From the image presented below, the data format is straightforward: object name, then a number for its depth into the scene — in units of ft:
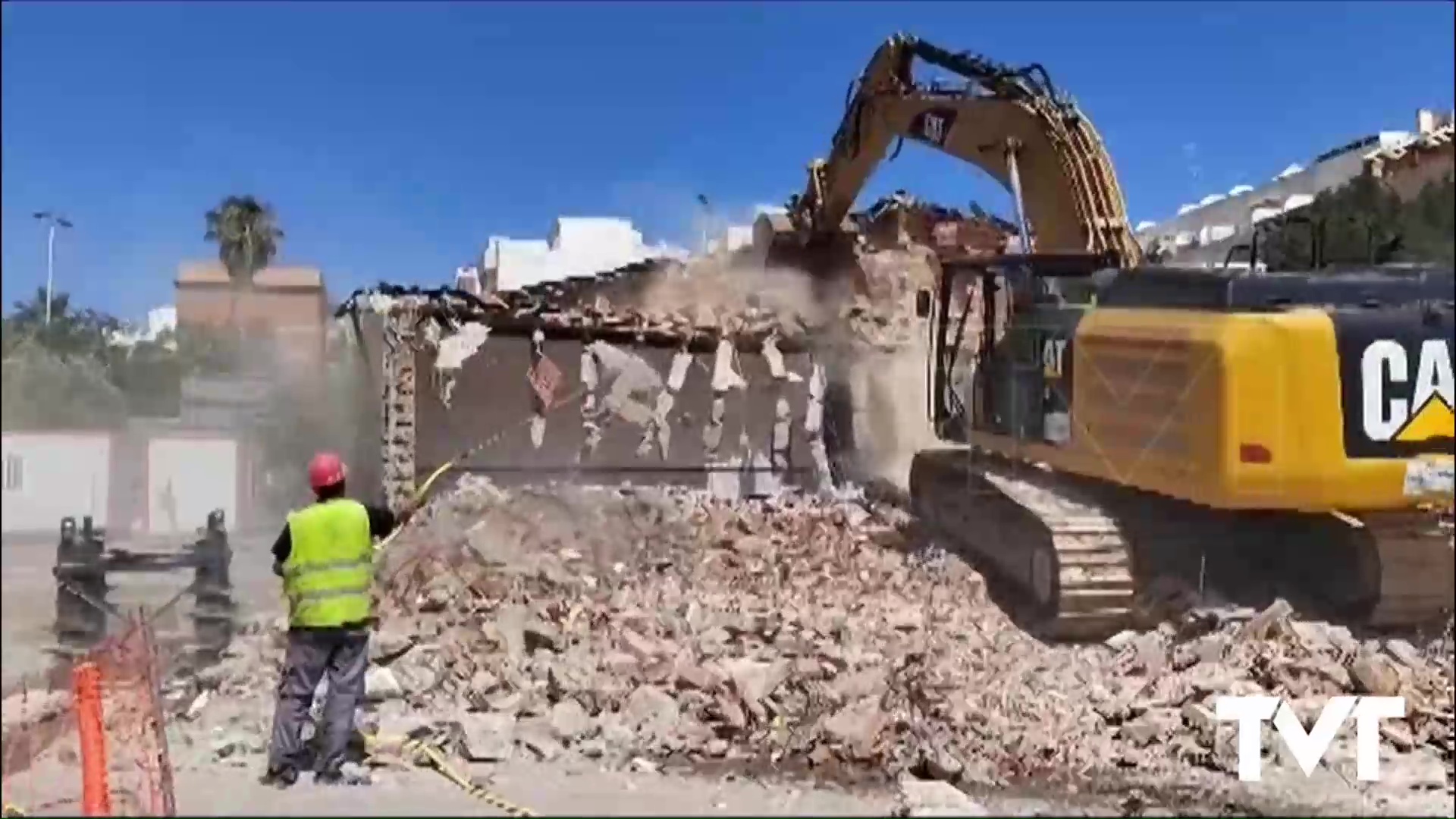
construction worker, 13.78
